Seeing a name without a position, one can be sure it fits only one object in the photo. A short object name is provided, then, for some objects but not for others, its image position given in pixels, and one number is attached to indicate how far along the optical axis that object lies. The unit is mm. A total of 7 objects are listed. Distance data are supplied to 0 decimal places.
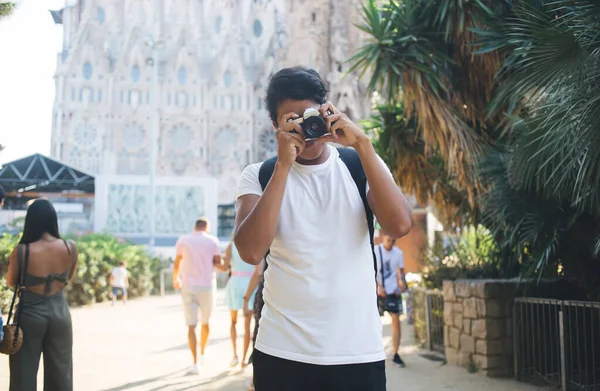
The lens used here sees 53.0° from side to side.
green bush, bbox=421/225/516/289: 8141
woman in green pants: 3959
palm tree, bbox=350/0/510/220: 8164
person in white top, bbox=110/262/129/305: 16980
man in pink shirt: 6934
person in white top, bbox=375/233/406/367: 7547
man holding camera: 1826
